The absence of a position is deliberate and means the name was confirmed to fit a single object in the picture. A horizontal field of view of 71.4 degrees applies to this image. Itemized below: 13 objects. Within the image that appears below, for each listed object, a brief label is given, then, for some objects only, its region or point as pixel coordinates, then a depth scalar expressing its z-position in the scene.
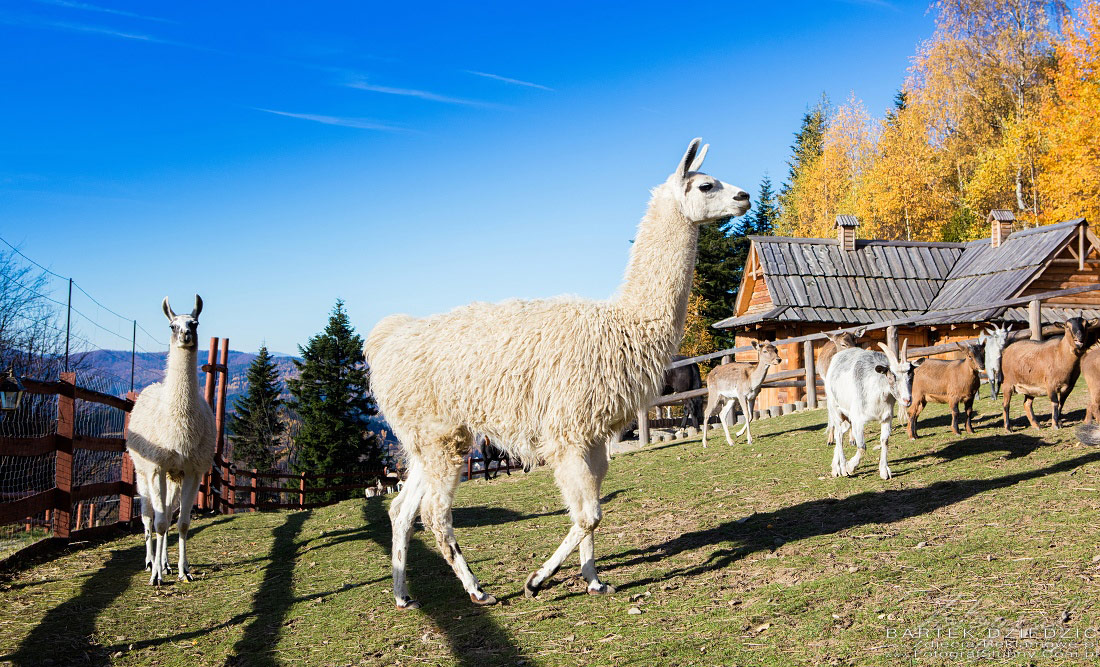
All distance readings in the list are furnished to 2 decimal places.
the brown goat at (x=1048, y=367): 10.36
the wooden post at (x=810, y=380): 18.30
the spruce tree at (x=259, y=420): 41.28
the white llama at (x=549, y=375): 5.78
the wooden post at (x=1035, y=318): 15.20
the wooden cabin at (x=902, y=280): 25.59
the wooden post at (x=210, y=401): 14.16
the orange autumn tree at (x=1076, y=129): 28.94
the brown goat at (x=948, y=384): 10.66
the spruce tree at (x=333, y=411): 37.50
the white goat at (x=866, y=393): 8.80
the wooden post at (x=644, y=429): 18.50
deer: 14.52
